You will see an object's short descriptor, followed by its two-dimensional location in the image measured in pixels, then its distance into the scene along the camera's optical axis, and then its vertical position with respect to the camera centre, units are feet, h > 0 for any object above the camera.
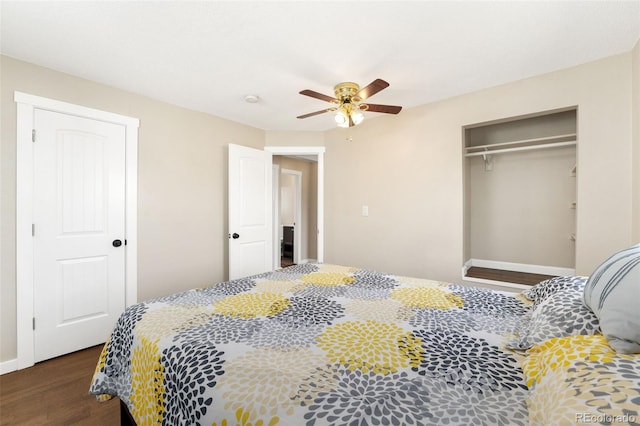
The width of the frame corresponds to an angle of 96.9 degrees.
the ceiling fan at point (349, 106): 7.88 +3.03
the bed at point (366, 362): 2.44 -1.71
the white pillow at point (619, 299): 2.46 -0.85
